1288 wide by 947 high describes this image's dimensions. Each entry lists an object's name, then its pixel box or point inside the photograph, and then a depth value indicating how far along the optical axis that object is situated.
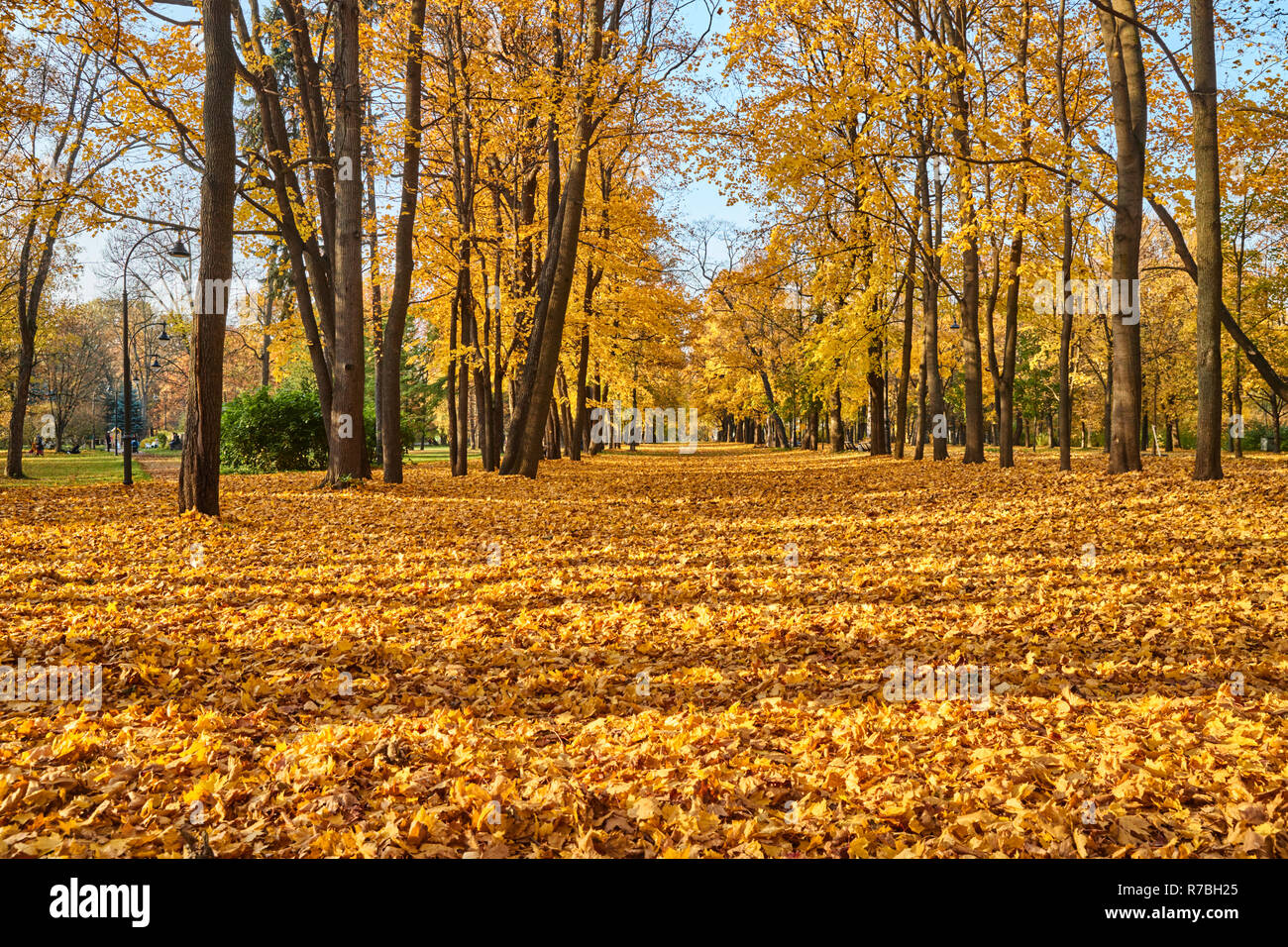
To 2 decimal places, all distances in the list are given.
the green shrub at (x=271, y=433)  23.81
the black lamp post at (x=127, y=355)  13.58
